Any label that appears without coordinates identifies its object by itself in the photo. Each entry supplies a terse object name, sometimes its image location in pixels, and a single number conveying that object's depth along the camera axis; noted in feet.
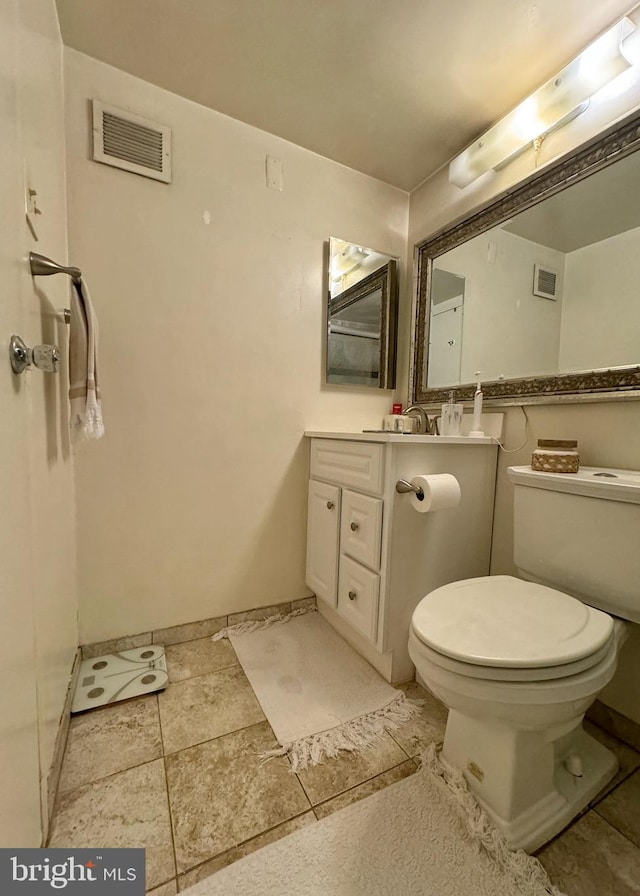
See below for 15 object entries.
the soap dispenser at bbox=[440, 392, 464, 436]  4.55
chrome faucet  5.29
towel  3.18
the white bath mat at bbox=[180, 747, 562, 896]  2.17
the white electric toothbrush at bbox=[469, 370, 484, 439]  4.43
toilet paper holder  3.50
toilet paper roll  3.38
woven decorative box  3.26
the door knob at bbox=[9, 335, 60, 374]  1.79
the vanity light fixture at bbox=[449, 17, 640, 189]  3.13
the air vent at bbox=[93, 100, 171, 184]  3.86
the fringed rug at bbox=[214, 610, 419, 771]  3.21
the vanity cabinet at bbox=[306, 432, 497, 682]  3.69
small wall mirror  5.32
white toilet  2.18
